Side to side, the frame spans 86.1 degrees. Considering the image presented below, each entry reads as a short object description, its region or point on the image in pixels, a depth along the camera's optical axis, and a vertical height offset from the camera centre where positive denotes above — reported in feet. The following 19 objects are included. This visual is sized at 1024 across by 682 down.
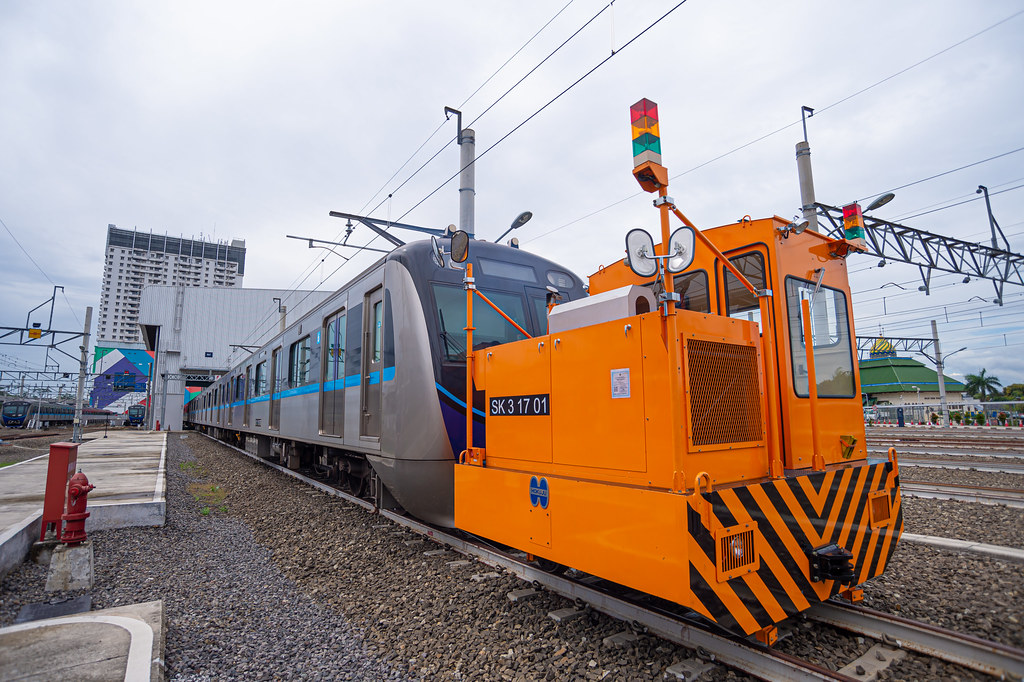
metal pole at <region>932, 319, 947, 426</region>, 86.70 +6.69
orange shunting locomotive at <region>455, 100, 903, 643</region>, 9.63 -0.55
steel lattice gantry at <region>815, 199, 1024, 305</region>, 53.01 +16.78
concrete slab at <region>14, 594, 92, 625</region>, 13.43 -4.74
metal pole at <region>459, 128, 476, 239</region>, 36.11 +15.48
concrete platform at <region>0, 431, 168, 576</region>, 17.13 -3.44
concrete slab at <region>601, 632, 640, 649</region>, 10.64 -4.47
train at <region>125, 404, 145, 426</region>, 165.71 +1.00
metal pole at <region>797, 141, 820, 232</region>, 40.50 +17.13
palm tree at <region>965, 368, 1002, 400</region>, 223.75 +8.15
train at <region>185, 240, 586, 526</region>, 17.80 +1.93
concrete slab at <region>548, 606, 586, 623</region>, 11.87 -4.41
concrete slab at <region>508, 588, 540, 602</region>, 13.21 -4.39
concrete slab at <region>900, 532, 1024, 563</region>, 15.85 -4.32
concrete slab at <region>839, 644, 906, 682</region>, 9.39 -4.53
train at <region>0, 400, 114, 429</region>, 137.39 +1.53
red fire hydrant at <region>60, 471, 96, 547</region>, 17.90 -3.14
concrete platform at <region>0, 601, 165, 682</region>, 9.59 -4.33
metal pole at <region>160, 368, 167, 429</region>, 135.44 +3.21
